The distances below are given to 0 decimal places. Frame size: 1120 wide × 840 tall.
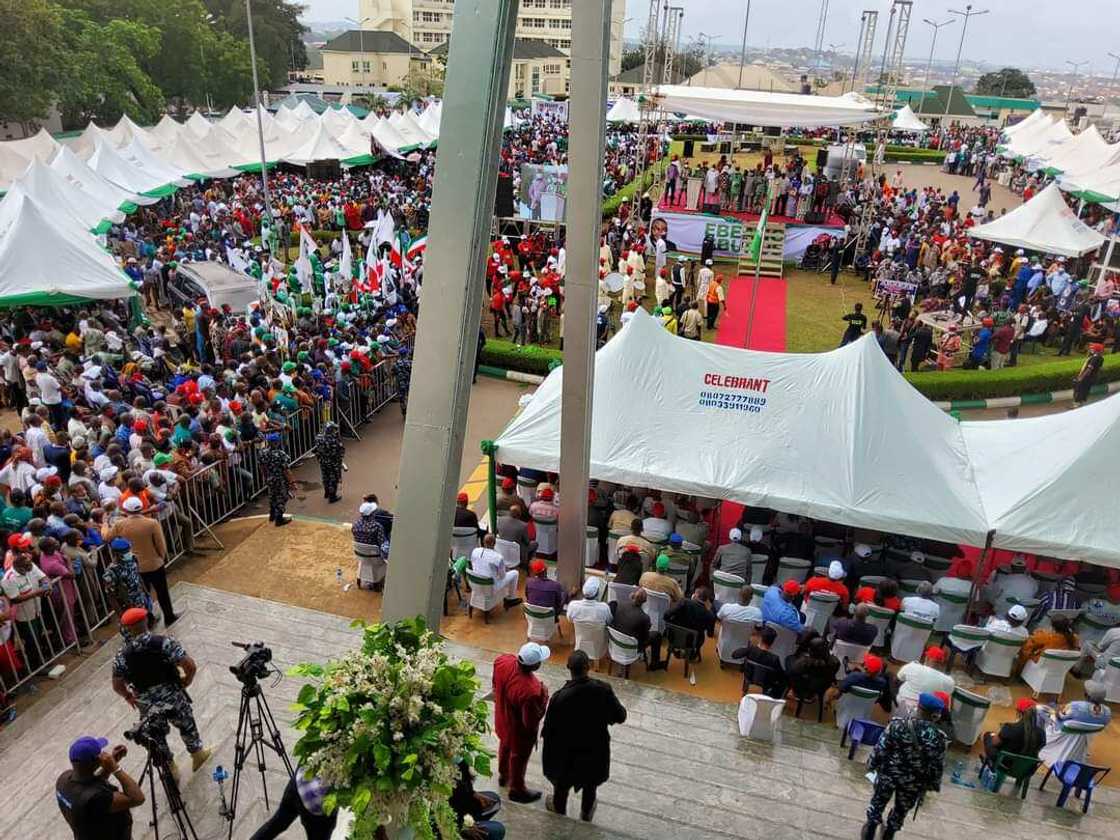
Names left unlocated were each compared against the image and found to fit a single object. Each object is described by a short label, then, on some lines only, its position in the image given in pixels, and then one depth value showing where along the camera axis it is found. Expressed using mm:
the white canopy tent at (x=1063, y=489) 8641
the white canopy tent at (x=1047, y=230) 21359
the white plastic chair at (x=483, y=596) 8781
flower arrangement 3535
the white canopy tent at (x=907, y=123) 43247
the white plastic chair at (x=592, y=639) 7970
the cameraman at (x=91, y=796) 4617
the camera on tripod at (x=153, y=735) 5219
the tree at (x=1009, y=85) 108212
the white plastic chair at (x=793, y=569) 9562
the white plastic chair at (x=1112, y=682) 8047
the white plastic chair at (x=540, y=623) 8227
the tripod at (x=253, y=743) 5590
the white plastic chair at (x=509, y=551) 9711
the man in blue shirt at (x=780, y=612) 7941
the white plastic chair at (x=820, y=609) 8492
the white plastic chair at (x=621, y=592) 8453
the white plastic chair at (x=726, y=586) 8867
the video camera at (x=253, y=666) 5449
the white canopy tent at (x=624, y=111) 48784
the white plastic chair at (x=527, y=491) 11289
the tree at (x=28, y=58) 34938
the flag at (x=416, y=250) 19266
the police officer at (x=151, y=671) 5648
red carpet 19531
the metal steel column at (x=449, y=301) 4902
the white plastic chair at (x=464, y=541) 9500
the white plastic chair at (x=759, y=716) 6984
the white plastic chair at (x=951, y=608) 9008
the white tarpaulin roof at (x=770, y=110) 24062
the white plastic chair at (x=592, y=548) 10086
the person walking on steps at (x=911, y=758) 5445
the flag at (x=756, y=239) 19281
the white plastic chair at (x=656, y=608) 8320
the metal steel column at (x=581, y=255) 7168
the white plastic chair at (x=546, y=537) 10078
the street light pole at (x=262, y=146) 20875
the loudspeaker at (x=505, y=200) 25719
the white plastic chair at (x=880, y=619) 8352
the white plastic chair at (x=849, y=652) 8023
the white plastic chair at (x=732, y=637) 8117
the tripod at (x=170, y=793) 5359
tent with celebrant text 9219
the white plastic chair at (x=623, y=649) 7727
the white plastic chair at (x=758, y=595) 8383
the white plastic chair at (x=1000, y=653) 8148
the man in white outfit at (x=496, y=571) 8750
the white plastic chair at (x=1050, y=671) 7910
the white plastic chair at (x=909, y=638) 8312
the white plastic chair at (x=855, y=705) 7137
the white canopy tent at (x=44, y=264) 15203
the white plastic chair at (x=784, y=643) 7988
